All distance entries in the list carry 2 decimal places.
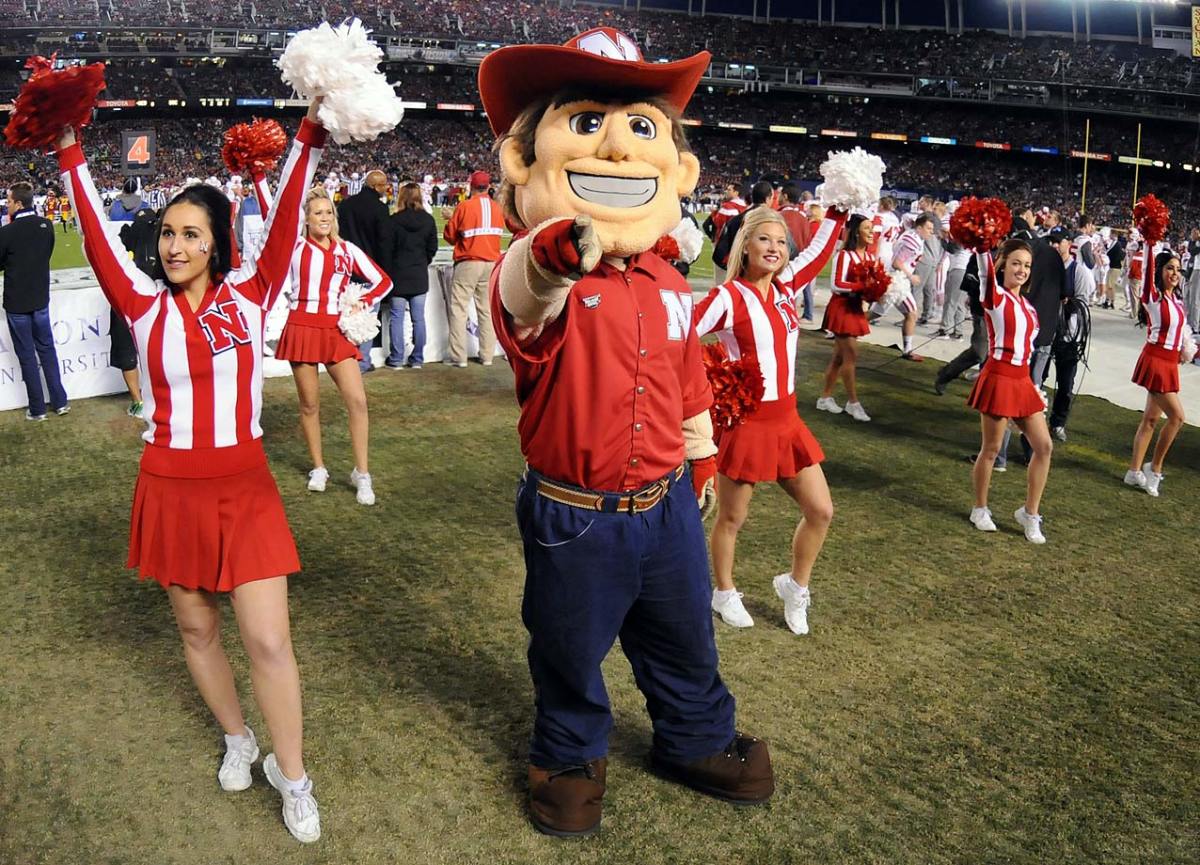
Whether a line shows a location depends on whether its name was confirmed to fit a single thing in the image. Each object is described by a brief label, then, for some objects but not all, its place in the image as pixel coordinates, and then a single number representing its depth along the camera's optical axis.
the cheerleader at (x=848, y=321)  8.17
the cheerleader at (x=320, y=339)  5.93
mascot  2.66
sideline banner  8.03
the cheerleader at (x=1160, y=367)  6.50
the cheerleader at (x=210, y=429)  2.87
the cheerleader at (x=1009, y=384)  5.61
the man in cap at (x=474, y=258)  9.33
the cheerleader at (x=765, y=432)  4.25
